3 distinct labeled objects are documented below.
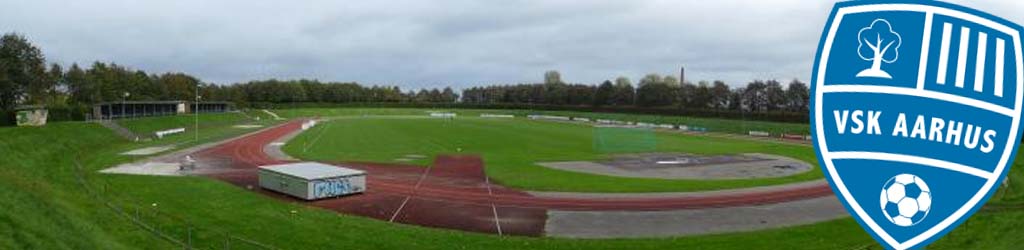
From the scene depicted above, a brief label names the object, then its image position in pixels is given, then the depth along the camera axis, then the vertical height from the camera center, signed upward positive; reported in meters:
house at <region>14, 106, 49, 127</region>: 63.59 -2.53
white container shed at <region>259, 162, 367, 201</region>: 36.84 -4.49
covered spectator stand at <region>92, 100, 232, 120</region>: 85.08 -2.62
